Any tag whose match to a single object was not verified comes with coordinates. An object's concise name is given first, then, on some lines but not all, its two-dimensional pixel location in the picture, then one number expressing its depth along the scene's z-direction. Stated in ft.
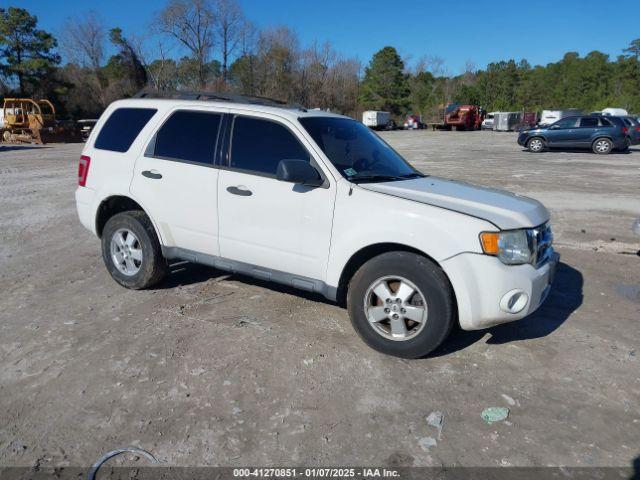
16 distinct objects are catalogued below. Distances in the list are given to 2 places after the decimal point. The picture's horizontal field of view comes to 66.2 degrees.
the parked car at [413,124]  226.79
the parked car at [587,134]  72.49
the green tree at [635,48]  291.44
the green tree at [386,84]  273.75
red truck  193.16
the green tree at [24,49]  141.69
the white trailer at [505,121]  184.34
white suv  11.57
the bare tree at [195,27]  187.93
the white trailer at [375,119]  208.03
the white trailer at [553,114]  173.08
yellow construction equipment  97.76
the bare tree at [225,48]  202.35
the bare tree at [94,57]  185.06
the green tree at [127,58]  184.85
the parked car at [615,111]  164.43
